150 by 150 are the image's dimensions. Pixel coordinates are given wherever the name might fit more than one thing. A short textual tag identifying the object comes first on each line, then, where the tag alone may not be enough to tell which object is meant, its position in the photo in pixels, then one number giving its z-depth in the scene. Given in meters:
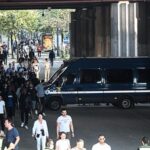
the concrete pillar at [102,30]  50.14
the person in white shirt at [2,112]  24.69
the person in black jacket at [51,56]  62.57
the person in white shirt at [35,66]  47.24
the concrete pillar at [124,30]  42.69
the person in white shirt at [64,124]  20.64
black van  32.75
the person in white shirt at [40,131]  19.88
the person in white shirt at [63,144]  17.30
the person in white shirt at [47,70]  48.78
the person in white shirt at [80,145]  16.55
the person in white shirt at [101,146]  16.48
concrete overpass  42.72
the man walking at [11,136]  18.11
